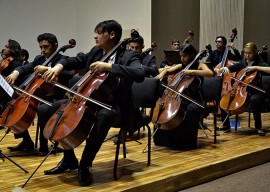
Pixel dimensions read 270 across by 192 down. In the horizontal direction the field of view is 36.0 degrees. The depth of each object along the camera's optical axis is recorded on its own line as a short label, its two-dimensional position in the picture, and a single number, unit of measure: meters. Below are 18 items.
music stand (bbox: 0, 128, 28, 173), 2.59
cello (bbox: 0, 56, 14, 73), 3.82
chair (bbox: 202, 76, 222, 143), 3.54
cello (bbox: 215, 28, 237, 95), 4.57
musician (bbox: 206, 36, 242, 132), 5.43
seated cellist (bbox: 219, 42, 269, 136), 4.06
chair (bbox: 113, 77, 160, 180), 2.88
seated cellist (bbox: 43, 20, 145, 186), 2.34
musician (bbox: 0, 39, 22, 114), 3.92
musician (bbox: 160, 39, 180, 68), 5.98
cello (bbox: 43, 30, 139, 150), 2.16
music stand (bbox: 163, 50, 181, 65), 4.24
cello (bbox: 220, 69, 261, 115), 3.94
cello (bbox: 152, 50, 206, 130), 3.11
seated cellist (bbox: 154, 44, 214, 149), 3.32
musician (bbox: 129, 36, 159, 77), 3.51
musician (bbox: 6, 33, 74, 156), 3.11
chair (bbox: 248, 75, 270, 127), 4.09
